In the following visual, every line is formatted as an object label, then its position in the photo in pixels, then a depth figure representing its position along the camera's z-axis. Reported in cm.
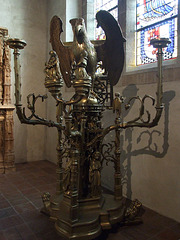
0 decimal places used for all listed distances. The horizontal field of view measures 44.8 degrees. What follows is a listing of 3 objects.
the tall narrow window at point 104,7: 369
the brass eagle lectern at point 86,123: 176
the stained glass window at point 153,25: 269
